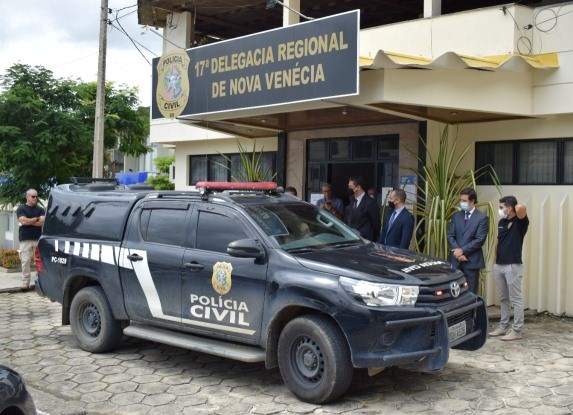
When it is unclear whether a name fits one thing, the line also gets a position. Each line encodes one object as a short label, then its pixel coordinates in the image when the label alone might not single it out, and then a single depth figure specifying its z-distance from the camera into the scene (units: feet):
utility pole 46.52
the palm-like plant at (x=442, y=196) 28.22
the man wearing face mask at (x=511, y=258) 24.36
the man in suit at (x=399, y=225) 26.37
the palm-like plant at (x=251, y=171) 36.50
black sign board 26.30
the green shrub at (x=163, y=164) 102.74
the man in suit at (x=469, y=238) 24.23
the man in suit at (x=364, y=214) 31.12
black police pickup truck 16.88
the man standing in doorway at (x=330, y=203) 34.47
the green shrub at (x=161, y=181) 80.51
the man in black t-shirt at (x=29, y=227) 37.42
